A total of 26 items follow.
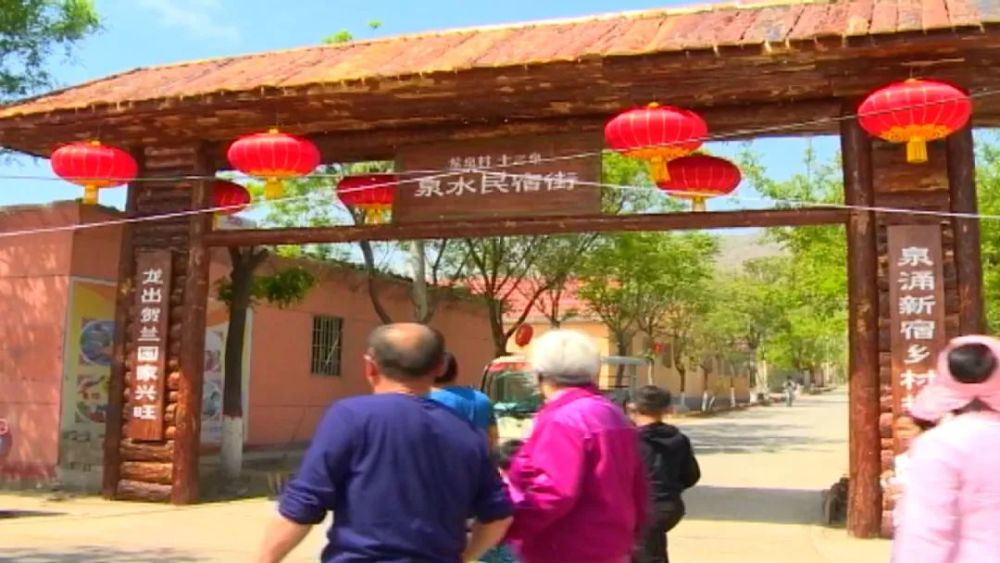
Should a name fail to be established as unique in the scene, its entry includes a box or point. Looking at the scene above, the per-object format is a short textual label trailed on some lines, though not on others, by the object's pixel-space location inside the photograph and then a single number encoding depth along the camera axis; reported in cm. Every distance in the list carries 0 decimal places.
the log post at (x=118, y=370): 1084
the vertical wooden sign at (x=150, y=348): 1063
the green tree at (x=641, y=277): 2248
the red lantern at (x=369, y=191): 1012
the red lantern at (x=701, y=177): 883
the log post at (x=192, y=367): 1052
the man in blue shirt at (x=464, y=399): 422
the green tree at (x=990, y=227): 1933
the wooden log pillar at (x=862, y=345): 835
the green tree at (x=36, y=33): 1266
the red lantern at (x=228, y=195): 1109
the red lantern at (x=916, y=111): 733
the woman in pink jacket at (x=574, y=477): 307
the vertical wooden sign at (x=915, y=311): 811
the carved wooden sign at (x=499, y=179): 944
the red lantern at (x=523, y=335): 1711
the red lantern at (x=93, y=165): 961
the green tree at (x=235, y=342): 1309
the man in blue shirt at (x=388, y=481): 269
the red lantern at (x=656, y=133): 803
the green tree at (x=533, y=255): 1986
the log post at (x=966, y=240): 816
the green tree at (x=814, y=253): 2202
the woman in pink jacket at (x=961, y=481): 264
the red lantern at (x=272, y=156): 900
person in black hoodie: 466
